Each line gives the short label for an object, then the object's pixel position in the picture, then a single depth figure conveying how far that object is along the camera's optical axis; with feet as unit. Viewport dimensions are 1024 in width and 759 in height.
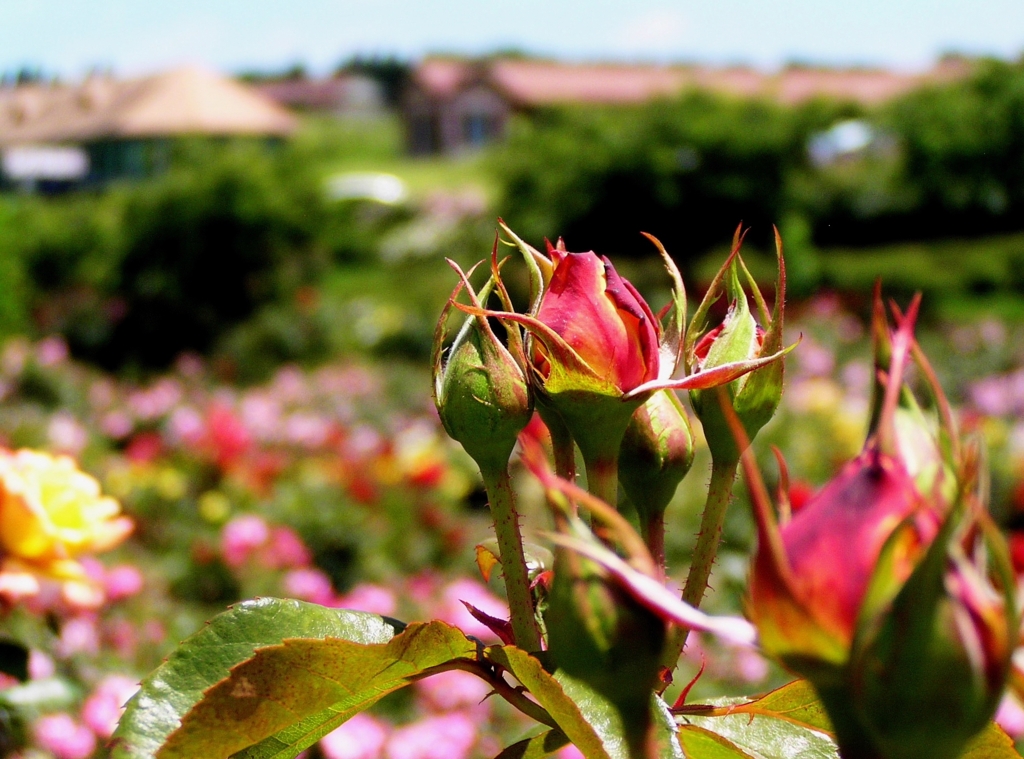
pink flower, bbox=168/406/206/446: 12.14
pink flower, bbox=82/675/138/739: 4.55
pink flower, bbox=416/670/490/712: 6.62
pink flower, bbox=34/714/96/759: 4.75
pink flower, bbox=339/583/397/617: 7.25
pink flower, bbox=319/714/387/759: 4.87
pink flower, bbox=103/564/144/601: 6.84
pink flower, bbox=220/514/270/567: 8.48
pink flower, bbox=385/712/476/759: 5.46
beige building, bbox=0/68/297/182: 74.64
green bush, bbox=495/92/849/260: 34.04
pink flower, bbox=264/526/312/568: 8.55
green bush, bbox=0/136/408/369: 24.48
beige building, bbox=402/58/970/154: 66.95
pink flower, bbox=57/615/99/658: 6.15
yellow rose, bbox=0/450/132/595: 2.43
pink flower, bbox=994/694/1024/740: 5.59
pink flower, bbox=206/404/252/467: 11.64
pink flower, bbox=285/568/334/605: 7.65
